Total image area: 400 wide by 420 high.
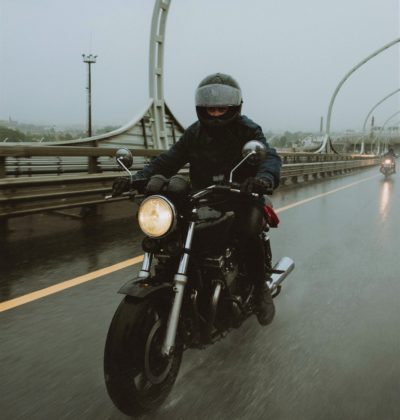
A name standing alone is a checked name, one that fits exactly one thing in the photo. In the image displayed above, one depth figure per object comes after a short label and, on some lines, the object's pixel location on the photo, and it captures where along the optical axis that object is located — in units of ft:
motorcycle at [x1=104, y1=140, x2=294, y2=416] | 8.26
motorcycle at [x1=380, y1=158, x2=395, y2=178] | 89.66
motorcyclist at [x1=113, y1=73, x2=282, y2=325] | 10.69
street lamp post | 144.15
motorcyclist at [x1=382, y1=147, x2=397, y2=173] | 91.71
